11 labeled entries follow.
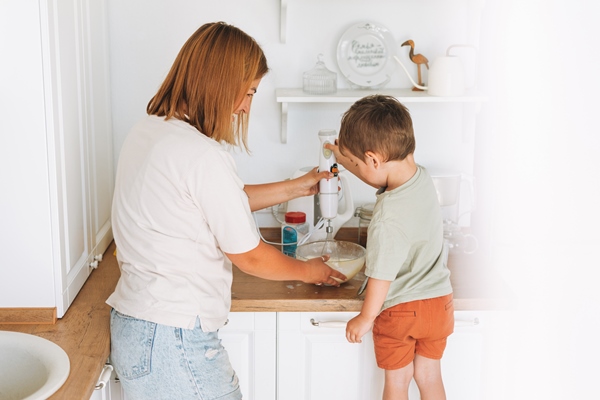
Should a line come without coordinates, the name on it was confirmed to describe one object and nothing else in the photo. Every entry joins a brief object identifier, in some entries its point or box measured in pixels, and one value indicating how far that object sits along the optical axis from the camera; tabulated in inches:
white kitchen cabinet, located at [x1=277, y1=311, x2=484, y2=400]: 83.6
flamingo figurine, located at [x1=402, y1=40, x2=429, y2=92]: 95.6
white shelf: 92.0
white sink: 66.9
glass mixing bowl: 88.4
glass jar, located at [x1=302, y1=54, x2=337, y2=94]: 94.5
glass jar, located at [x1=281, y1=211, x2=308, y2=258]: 93.8
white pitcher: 91.8
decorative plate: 96.7
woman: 64.7
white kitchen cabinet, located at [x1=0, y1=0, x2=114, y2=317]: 68.0
